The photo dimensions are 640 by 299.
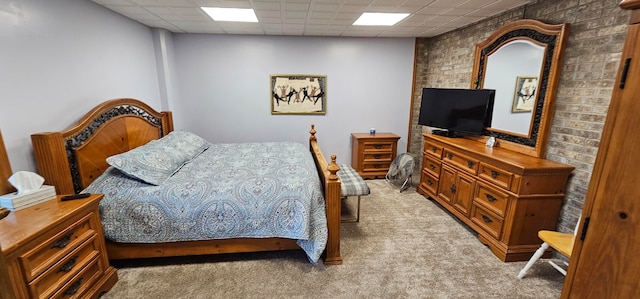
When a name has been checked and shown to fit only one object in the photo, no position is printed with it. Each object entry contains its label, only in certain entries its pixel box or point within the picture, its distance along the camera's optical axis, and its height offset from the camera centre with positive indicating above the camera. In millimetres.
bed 2053 -807
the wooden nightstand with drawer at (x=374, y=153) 4391 -959
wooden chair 1873 -1027
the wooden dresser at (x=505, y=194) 2232 -884
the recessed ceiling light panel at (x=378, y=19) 3109 +900
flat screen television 3113 -187
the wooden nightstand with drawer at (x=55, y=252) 1374 -937
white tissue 1699 -591
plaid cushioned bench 2752 -945
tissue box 1646 -688
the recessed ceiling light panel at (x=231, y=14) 2928 +870
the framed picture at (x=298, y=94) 4383 -25
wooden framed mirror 2391 +183
